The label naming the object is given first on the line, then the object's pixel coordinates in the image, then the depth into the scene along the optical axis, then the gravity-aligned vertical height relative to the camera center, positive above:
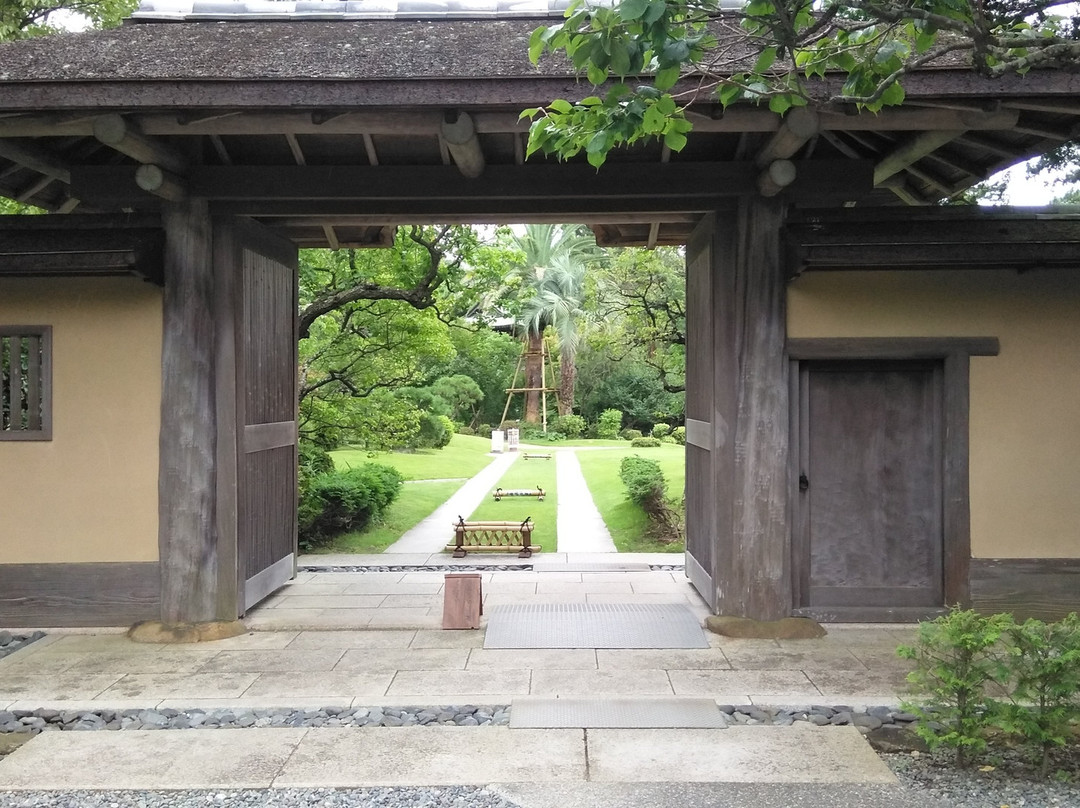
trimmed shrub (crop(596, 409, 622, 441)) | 37.52 -1.09
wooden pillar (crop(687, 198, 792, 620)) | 5.92 -0.19
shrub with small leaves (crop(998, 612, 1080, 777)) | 3.50 -1.20
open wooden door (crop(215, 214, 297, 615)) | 6.15 +0.01
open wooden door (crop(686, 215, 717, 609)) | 6.43 -0.13
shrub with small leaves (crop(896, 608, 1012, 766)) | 3.54 -1.21
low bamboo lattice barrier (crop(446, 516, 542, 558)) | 10.45 -1.77
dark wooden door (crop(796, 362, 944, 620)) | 6.16 -0.66
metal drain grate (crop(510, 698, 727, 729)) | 4.29 -1.67
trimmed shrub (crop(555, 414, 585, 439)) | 38.00 -1.16
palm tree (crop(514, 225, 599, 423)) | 38.62 +5.08
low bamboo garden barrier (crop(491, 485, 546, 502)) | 15.48 -1.74
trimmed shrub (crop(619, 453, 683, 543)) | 12.08 -1.51
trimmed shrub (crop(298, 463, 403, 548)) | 11.79 -1.50
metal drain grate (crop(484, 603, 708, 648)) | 5.73 -1.66
